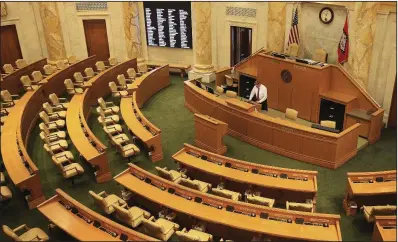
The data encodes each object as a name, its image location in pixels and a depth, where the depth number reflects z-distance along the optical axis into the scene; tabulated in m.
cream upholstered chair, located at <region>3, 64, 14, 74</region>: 13.87
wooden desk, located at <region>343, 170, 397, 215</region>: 7.09
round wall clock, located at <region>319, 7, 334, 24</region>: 11.40
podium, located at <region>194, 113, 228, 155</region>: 9.44
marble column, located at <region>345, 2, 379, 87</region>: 9.74
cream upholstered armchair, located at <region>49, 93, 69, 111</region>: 11.34
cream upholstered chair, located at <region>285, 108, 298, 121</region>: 9.76
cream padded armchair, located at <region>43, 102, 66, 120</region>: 10.82
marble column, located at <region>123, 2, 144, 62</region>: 14.98
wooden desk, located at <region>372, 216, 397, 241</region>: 6.09
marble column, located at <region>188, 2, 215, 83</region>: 13.77
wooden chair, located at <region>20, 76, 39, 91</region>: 12.48
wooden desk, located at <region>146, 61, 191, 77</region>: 15.06
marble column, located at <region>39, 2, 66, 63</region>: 14.61
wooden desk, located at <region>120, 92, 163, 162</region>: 9.32
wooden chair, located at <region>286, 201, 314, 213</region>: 6.64
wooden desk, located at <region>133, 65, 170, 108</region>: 12.46
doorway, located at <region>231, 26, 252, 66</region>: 14.11
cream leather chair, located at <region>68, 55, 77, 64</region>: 14.87
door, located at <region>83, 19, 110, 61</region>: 15.70
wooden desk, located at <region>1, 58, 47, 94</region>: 12.70
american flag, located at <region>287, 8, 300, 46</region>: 11.75
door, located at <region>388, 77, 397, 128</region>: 10.30
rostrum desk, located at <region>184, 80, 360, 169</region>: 8.76
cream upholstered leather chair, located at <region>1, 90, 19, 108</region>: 11.32
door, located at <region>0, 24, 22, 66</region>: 14.85
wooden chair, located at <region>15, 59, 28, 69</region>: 14.32
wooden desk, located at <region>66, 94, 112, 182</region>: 8.55
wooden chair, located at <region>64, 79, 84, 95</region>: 12.62
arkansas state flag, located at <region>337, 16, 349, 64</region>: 10.59
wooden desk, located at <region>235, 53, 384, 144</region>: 10.09
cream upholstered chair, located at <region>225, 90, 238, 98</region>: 10.83
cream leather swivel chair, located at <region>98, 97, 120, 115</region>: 11.23
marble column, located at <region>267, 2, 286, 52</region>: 12.22
